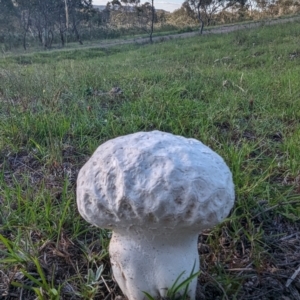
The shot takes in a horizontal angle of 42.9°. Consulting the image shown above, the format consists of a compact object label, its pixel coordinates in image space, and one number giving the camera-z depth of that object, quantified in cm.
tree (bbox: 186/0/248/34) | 2577
